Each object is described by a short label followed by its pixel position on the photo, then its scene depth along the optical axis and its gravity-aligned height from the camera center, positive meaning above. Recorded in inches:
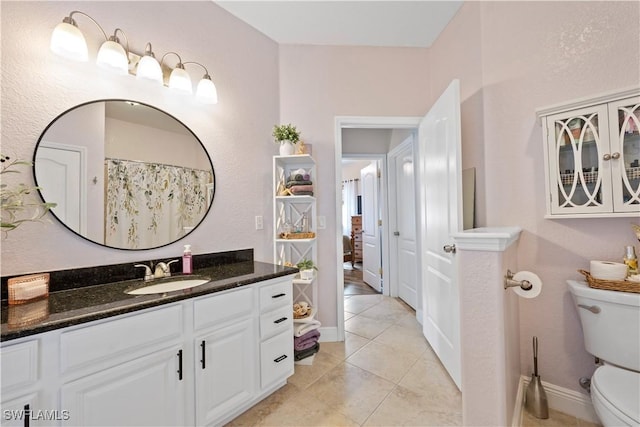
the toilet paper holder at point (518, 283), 46.4 -12.6
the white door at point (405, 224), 117.1 -3.6
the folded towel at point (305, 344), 78.8 -40.5
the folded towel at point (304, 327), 79.4 -35.3
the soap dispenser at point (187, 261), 64.1 -10.5
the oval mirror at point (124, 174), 50.5 +11.0
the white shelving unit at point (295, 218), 84.7 +0.1
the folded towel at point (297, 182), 82.9 +12.1
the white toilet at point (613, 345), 38.5 -24.7
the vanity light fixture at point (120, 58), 48.1 +35.7
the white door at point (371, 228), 154.5 -7.0
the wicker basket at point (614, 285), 45.2 -13.1
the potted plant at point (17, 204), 41.7 +3.4
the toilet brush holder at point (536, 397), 56.4 -41.5
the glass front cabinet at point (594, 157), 46.6 +11.7
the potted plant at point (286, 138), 81.0 +26.5
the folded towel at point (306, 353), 78.9 -43.1
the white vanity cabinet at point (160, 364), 34.3 -24.4
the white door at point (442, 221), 66.0 -1.1
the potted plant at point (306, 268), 81.0 -16.5
